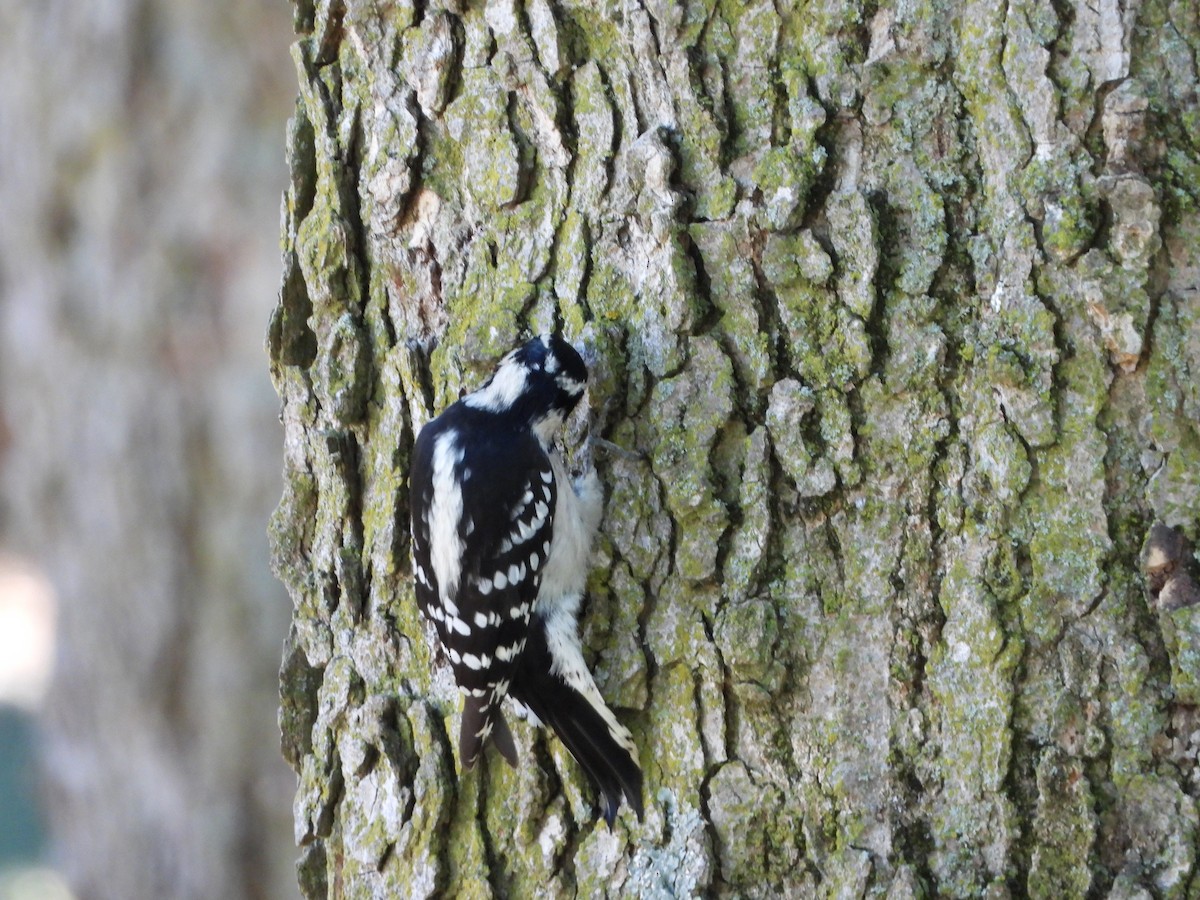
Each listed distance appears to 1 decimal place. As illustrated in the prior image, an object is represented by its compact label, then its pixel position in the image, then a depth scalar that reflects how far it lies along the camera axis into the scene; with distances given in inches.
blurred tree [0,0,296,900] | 376.8
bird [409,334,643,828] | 171.6
